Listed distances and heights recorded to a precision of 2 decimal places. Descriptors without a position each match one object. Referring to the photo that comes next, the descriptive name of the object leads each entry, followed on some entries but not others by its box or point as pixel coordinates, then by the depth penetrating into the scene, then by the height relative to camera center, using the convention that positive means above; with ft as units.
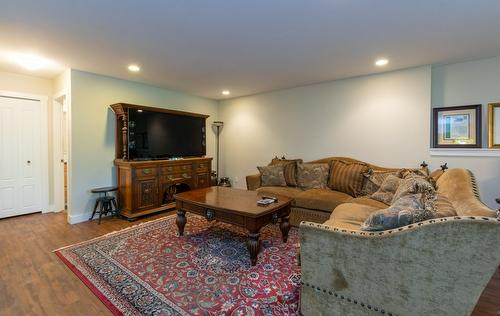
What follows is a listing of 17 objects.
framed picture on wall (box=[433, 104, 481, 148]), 10.44 +1.26
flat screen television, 12.91 +1.11
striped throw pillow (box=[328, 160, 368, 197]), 11.39 -1.13
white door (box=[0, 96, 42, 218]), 12.46 -0.14
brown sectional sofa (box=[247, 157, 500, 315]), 3.64 -1.92
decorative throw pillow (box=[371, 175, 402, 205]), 9.81 -1.49
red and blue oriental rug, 5.86 -3.57
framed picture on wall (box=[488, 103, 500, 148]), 10.05 +1.23
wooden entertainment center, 12.31 -1.32
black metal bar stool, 11.96 -2.56
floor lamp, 18.94 +2.23
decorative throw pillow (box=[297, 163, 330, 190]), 12.61 -1.16
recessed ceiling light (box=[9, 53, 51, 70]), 10.05 +4.09
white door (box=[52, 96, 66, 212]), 13.80 +0.20
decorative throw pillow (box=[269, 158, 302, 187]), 13.38 -0.94
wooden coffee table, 7.64 -1.93
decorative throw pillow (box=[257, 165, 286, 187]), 13.34 -1.24
